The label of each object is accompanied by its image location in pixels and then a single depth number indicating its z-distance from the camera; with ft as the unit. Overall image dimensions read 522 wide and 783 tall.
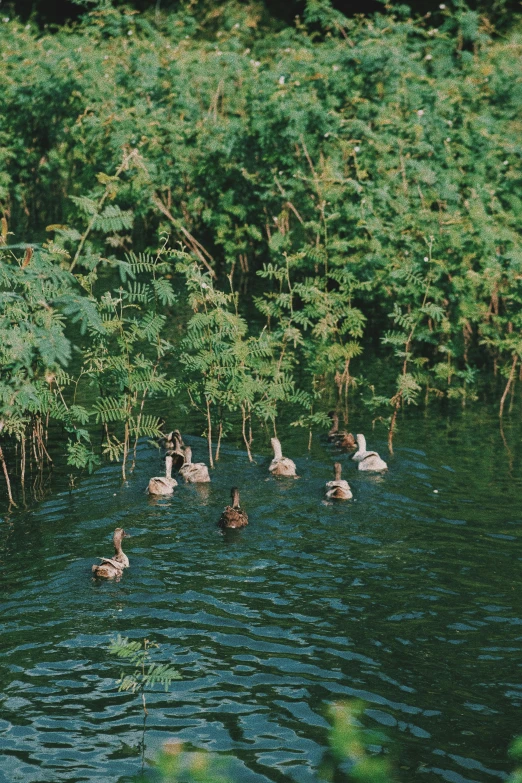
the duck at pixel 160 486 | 40.91
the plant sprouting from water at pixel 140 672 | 24.52
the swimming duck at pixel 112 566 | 33.04
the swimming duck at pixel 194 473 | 42.19
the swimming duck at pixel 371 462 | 43.09
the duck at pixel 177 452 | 43.65
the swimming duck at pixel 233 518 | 36.94
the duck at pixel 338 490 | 39.93
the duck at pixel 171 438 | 44.42
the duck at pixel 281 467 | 42.63
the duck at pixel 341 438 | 46.11
